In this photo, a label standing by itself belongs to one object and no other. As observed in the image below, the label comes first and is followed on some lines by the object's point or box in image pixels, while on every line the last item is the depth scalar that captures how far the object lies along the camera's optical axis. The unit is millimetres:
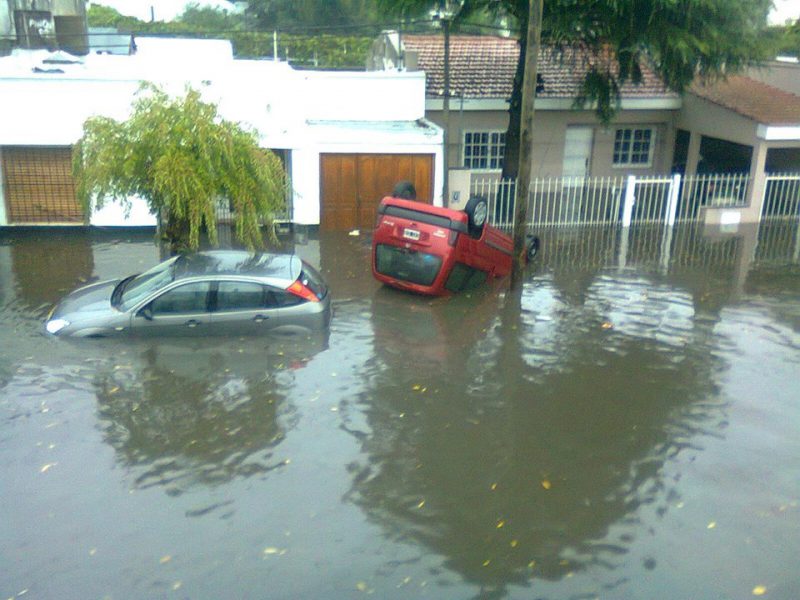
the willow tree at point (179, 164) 11500
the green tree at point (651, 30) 17016
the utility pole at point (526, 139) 12867
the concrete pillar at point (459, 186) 17891
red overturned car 12648
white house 16719
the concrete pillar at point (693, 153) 23197
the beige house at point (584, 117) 22141
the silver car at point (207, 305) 10734
